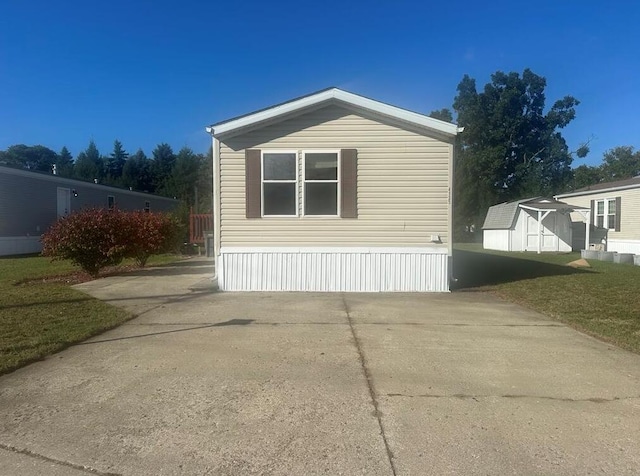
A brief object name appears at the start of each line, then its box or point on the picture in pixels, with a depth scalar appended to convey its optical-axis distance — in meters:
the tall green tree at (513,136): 37.94
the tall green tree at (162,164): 63.77
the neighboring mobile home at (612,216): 18.59
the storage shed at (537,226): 21.89
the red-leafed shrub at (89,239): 11.20
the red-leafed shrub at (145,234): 12.70
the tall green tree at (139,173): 62.15
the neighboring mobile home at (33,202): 19.25
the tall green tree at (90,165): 61.78
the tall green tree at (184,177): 54.12
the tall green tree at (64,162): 64.00
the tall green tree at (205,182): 45.71
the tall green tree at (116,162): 65.45
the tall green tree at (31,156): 69.19
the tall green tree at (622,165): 48.08
